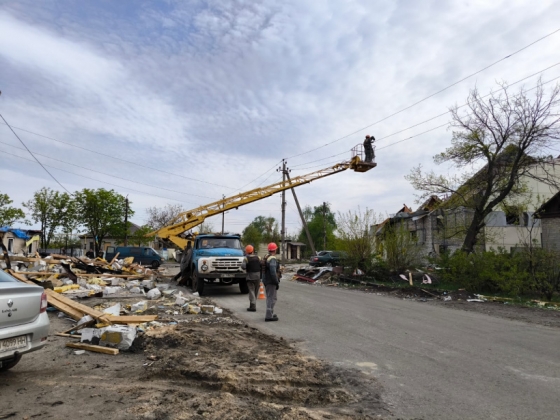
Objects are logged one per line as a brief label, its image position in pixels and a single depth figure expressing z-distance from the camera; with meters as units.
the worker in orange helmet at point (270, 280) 9.69
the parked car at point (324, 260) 32.54
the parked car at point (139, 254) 37.08
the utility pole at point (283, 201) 40.06
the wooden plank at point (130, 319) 7.76
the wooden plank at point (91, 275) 17.08
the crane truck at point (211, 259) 14.75
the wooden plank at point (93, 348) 6.23
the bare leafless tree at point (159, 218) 66.94
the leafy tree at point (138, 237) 54.52
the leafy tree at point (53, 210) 48.22
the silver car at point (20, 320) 4.64
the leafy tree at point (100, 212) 47.84
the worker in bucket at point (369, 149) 25.12
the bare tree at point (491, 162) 18.42
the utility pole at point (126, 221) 50.44
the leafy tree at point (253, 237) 77.44
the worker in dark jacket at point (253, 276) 10.96
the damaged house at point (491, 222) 22.48
